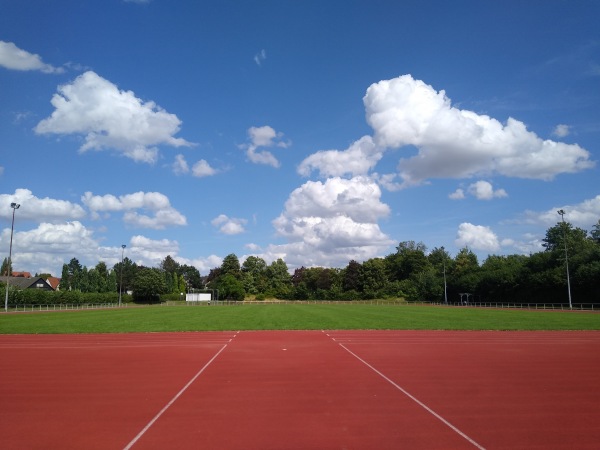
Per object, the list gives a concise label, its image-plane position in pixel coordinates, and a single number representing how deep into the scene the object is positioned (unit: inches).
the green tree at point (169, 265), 7463.1
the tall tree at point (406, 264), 5472.4
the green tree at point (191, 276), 7204.7
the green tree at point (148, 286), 4030.5
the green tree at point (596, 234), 3880.4
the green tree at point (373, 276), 4800.7
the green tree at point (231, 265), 5684.1
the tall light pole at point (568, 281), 2534.4
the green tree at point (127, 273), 6688.0
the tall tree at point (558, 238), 4095.5
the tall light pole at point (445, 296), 3816.4
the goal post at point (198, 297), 4317.9
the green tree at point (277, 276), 5585.6
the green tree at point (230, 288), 4852.4
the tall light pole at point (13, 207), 2274.1
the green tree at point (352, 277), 4886.8
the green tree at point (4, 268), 6225.4
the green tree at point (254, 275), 5477.4
